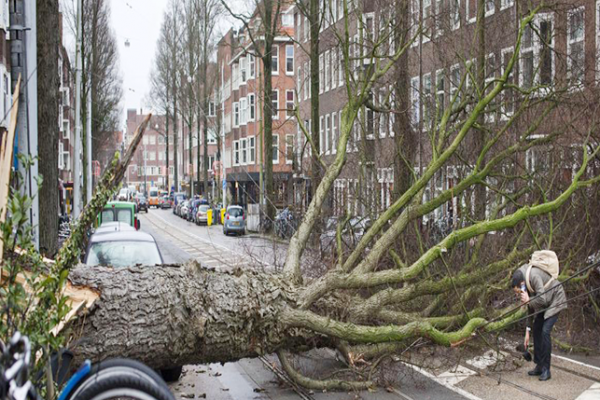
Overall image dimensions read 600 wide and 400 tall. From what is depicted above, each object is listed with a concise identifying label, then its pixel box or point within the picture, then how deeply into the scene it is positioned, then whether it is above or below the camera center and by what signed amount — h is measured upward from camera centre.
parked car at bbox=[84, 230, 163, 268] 15.11 -1.23
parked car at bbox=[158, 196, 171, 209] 106.46 -2.90
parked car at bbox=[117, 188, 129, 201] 81.78 -1.45
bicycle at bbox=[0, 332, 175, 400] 3.72 -0.92
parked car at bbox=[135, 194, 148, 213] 90.26 -2.64
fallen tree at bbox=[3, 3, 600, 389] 8.88 -1.24
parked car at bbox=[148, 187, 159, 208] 111.31 -2.75
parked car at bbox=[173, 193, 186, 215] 81.31 -2.06
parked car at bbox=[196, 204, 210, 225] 63.75 -2.61
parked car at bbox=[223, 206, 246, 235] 45.56 -2.25
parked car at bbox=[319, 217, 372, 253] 13.70 -0.89
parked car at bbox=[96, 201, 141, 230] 36.17 -1.43
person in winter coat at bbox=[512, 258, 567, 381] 10.86 -1.57
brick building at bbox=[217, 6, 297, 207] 68.81 +5.72
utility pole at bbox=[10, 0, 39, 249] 12.49 +1.74
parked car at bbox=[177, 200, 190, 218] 74.12 -2.58
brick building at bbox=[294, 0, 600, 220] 14.99 +1.95
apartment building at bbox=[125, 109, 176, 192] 175.38 +3.60
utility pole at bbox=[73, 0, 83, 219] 33.66 +2.46
